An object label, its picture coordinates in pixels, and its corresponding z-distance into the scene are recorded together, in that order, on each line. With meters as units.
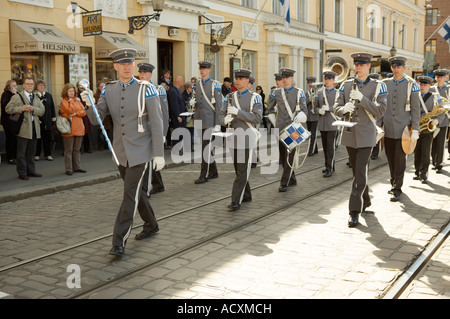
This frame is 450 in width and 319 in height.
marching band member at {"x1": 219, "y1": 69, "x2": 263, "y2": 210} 8.02
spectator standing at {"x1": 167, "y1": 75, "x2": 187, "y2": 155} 13.90
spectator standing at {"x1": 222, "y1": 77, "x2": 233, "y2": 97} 16.97
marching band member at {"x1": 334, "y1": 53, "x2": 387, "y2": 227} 7.08
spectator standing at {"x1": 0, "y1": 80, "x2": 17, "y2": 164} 11.40
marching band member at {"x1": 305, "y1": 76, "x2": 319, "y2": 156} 13.90
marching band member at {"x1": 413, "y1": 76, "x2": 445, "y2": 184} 10.16
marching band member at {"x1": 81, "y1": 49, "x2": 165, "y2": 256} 5.93
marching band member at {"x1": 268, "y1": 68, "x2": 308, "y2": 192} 9.44
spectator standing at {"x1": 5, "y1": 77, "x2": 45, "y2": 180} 10.52
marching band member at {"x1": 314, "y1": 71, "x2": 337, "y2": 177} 11.11
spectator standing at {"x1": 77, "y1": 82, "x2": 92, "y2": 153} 13.85
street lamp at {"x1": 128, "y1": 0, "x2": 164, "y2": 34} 15.75
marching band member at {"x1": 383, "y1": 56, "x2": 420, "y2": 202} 8.53
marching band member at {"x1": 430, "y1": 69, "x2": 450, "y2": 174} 11.38
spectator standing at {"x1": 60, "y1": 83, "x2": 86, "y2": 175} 11.10
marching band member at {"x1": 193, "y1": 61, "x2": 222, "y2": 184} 10.38
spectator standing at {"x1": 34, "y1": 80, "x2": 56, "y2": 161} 12.05
